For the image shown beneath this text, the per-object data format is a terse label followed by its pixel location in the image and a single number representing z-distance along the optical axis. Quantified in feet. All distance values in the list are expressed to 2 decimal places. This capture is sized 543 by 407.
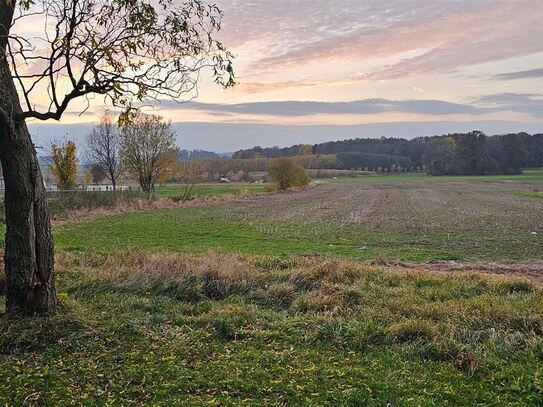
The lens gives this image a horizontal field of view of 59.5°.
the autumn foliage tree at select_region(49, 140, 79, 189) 182.29
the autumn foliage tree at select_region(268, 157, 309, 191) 257.75
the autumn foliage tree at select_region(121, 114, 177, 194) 185.69
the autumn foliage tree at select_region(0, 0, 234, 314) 22.76
